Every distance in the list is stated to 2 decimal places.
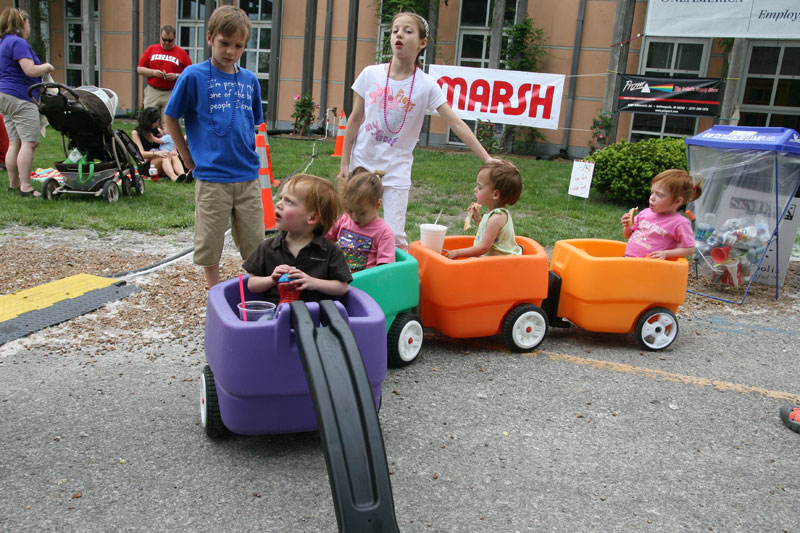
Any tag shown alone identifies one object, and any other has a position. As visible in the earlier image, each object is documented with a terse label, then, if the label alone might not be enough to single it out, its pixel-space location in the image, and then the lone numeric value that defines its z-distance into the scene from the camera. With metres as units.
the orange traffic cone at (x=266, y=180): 6.18
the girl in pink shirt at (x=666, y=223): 4.01
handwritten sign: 7.44
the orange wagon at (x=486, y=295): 3.63
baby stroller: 6.83
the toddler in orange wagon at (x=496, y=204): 3.72
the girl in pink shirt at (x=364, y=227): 3.44
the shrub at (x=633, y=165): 8.73
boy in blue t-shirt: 3.53
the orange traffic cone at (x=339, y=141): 12.86
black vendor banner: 11.79
